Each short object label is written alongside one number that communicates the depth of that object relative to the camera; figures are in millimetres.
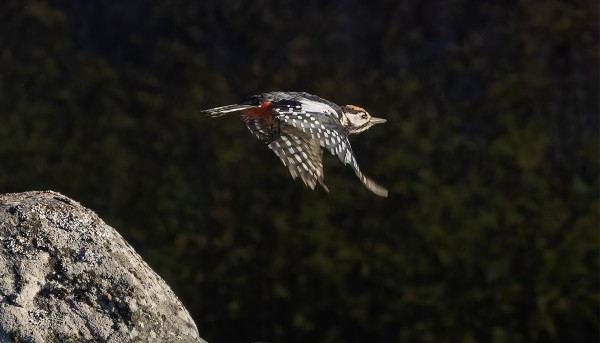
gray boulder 6793
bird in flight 11273
